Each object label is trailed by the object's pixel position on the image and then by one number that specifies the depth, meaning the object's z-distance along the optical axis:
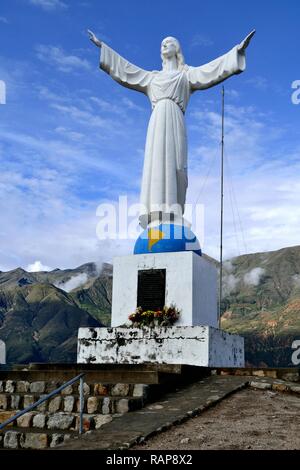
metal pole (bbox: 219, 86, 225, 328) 16.41
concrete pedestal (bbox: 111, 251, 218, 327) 12.98
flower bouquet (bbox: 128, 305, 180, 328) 12.66
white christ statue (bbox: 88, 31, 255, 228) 14.30
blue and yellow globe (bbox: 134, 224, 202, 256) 13.61
